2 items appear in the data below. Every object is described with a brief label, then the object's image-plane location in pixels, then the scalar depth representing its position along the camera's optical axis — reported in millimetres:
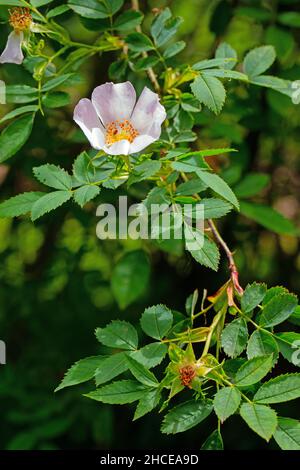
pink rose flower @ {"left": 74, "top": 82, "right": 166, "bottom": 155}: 881
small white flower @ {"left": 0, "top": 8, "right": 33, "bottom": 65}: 913
